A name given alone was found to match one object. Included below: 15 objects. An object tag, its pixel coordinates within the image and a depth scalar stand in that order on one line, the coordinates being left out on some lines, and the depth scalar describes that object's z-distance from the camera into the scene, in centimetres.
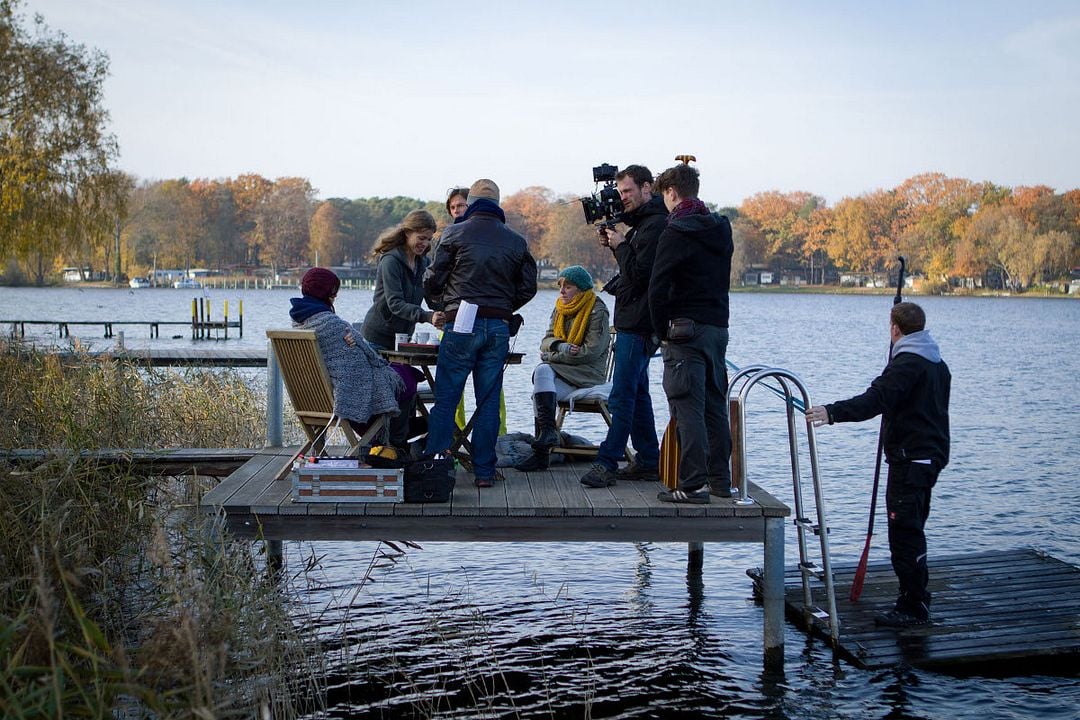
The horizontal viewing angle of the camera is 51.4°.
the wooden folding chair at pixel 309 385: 676
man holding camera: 694
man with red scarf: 635
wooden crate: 643
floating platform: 652
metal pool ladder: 661
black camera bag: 644
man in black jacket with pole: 629
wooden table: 737
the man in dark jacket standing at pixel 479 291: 679
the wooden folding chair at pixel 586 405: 799
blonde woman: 769
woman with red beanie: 676
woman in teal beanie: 809
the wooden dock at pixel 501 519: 638
